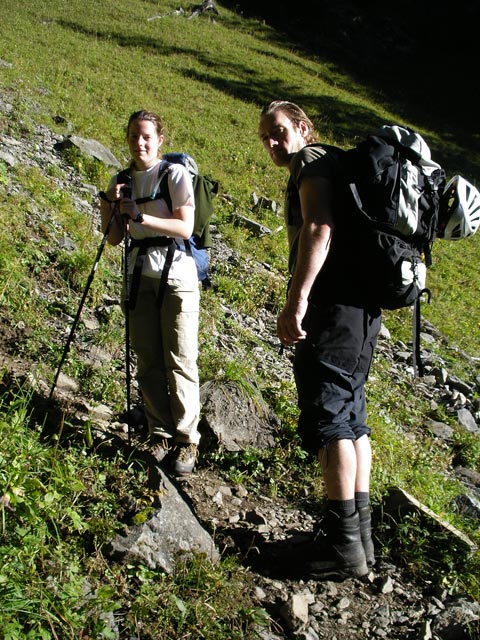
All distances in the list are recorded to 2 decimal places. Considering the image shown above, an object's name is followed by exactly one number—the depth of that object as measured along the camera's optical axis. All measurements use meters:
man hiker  3.02
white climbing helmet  3.16
